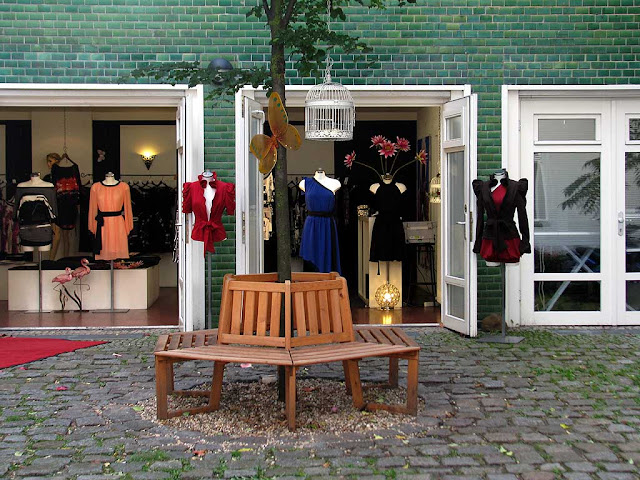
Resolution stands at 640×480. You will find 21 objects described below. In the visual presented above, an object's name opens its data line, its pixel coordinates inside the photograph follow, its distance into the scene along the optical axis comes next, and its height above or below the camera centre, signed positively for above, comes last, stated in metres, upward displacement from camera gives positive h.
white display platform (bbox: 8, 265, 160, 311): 10.07 -0.64
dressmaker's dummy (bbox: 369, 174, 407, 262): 9.98 +0.05
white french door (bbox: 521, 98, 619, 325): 8.54 +0.16
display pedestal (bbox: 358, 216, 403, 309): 10.20 -0.46
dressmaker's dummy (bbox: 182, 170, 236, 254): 7.91 +0.24
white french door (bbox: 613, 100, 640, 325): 8.57 +0.15
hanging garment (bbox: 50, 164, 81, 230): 11.83 +0.49
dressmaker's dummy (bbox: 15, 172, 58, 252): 10.29 +0.16
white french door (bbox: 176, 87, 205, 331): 8.25 +0.48
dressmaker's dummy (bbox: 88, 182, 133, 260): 10.17 +0.11
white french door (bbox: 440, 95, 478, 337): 7.92 +0.13
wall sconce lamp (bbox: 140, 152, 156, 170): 12.57 +0.99
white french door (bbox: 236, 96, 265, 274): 7.89 +0.35
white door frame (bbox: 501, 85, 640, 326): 8.36 +1.04
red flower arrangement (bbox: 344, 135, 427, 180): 10.22 +0.92
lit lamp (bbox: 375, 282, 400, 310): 10.08 -0.73
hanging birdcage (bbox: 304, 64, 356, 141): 7.40 +0.98
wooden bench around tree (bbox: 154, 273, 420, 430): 5.03 -0.61
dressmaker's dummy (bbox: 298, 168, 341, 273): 9.44 +0.04
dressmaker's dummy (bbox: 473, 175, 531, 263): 7.67 +0.06
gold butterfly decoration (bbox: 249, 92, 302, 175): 5.32 +0.54
